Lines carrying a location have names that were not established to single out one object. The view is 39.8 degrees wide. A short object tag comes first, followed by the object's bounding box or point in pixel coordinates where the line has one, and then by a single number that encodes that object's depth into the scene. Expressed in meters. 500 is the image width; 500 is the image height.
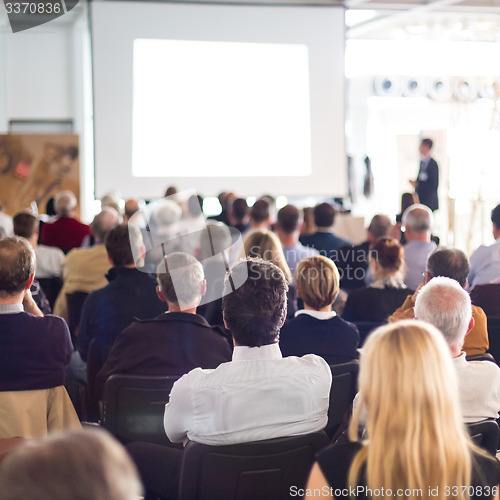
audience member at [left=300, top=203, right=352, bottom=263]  5.62
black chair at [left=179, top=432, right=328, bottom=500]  1.78
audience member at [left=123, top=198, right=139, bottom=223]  6.14
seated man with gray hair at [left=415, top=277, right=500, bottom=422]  2.09
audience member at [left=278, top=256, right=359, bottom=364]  2.81
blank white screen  8.77
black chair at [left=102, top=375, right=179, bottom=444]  2.42
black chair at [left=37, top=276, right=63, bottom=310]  4.85
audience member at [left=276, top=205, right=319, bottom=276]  5.02
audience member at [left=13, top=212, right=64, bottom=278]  4.95
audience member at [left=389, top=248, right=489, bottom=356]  3.22
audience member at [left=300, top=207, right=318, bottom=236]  6.25
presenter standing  9.41
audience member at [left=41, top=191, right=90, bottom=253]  6.12
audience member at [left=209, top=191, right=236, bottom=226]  6.89
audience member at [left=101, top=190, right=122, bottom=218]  6.30
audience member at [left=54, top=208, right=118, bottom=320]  4.49
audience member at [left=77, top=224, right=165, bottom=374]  3.44
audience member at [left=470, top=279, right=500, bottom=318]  3.62
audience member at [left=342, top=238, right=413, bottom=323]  3.70
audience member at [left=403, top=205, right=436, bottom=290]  4.95
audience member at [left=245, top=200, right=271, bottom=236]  5.64
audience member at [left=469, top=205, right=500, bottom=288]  4.48
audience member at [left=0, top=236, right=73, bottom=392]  2.49
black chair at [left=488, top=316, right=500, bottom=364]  3.30
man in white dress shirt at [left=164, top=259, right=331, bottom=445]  1.90
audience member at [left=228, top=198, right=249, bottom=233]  6.28
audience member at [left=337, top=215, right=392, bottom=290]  5.07
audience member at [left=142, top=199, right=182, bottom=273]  4.96
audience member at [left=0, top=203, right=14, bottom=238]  6.43
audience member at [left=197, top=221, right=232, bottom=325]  3.84
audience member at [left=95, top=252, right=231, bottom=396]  2.58
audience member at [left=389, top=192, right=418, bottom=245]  7.25
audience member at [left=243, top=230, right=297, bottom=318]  3.88
